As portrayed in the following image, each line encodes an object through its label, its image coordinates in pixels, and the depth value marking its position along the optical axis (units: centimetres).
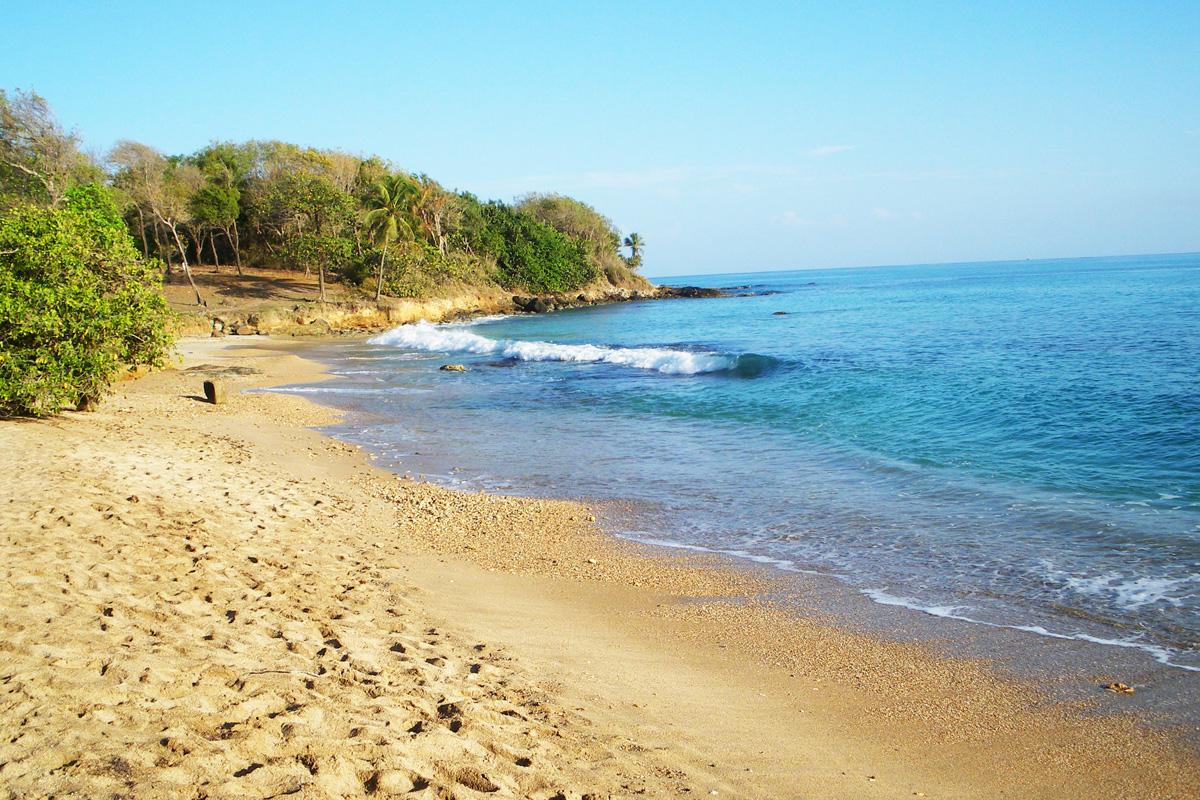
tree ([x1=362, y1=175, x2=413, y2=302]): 4869
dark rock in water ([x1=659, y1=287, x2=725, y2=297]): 8819
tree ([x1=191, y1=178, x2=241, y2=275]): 4688
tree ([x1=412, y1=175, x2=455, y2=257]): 5750
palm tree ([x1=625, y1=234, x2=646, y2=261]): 9111
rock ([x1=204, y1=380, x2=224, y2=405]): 1761
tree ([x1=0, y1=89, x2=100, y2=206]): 3334
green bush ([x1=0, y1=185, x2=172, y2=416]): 1166
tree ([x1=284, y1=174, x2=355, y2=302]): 4603
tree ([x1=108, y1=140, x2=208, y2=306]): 4266
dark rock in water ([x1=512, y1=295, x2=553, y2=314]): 6462
